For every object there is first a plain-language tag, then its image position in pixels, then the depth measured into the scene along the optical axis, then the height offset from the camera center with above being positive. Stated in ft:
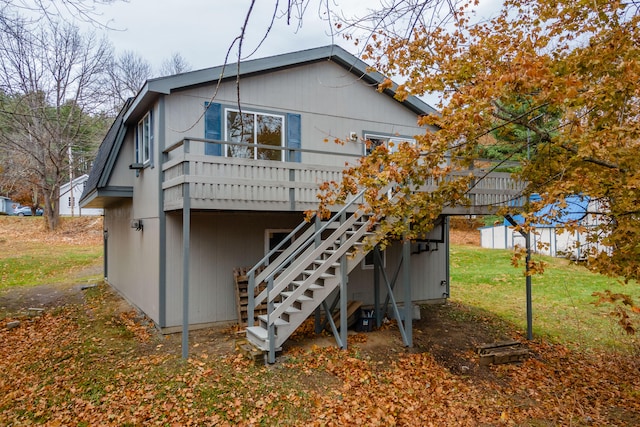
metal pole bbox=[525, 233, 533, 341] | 28.96 -7.21
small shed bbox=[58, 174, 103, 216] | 120.67 +6.28
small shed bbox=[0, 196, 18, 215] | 137.08 +5.68
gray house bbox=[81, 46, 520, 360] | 24.40 +2.67
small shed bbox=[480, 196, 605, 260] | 65.41 -4.12
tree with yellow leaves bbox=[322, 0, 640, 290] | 16.07 +4.69
